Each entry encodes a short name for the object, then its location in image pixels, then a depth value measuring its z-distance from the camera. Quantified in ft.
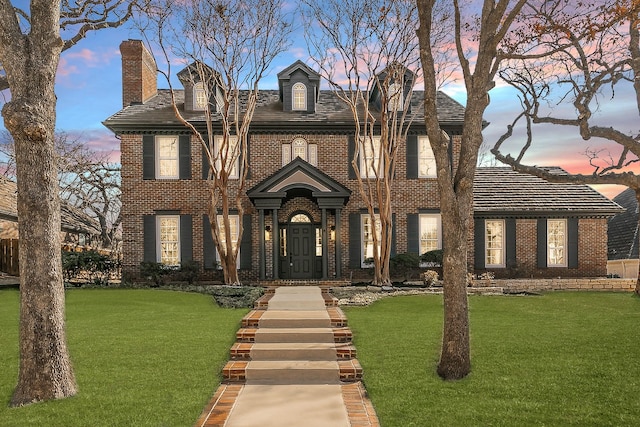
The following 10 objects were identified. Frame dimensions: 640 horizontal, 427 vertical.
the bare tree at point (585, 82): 41.96
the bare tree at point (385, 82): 59.77
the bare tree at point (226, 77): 60.13
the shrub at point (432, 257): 68.90
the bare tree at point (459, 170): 25.98
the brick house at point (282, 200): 69.62
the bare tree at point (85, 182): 102.53
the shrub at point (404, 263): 67.31
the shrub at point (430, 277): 60.90
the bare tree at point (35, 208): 22.57
